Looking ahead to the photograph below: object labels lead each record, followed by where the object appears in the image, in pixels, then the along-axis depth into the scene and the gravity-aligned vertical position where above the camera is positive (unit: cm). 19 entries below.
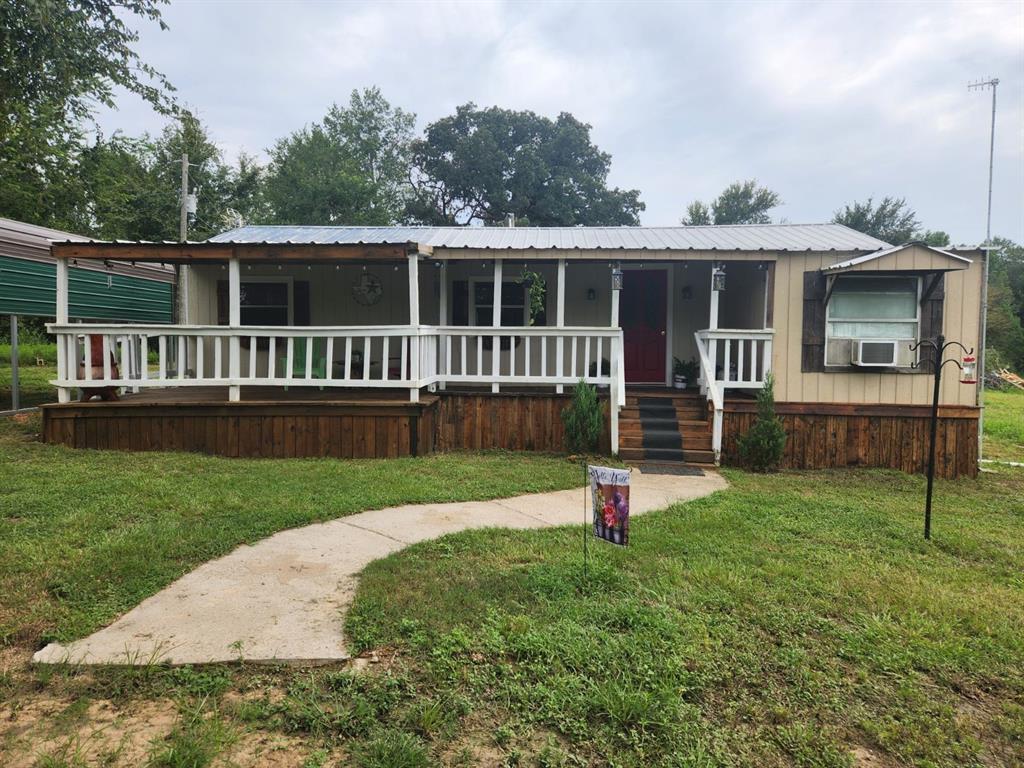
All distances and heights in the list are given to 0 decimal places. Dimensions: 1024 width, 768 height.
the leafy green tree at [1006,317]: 2697 +272
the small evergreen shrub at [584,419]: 707 -67
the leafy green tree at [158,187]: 1628 +623
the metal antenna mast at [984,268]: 684 +128
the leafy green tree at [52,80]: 766 +455
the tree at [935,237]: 3258 +842
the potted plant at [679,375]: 905 -12
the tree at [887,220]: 3066 +837
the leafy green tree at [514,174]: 2989 +1038
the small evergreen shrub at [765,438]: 678 -84
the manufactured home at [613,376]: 695 -14
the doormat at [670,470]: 653 -122
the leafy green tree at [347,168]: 2523 +1039
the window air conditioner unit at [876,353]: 716 +22
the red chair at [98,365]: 707 -8
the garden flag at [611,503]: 303 -75
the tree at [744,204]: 3619 +1076
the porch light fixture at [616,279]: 771 +121
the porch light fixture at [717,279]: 763 +121
